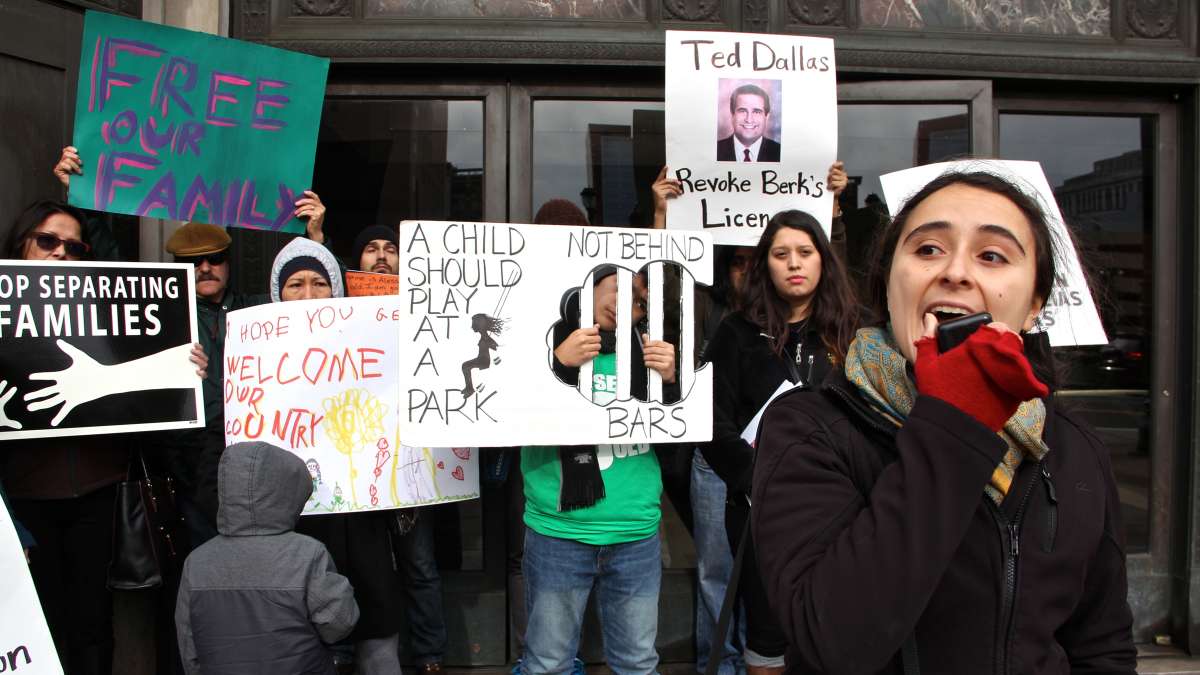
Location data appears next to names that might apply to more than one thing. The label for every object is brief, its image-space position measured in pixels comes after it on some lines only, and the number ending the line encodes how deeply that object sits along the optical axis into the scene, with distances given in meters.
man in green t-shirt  3.14
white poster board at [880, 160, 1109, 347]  3.63
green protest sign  3.59
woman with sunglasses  3.33
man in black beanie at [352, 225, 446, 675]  3.79
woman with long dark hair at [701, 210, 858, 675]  3.33
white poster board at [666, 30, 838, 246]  3.78
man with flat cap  3.62
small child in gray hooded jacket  2.66
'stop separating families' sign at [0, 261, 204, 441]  3.25
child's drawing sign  3.22
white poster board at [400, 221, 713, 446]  3.04
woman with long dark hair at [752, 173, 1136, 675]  1.10
